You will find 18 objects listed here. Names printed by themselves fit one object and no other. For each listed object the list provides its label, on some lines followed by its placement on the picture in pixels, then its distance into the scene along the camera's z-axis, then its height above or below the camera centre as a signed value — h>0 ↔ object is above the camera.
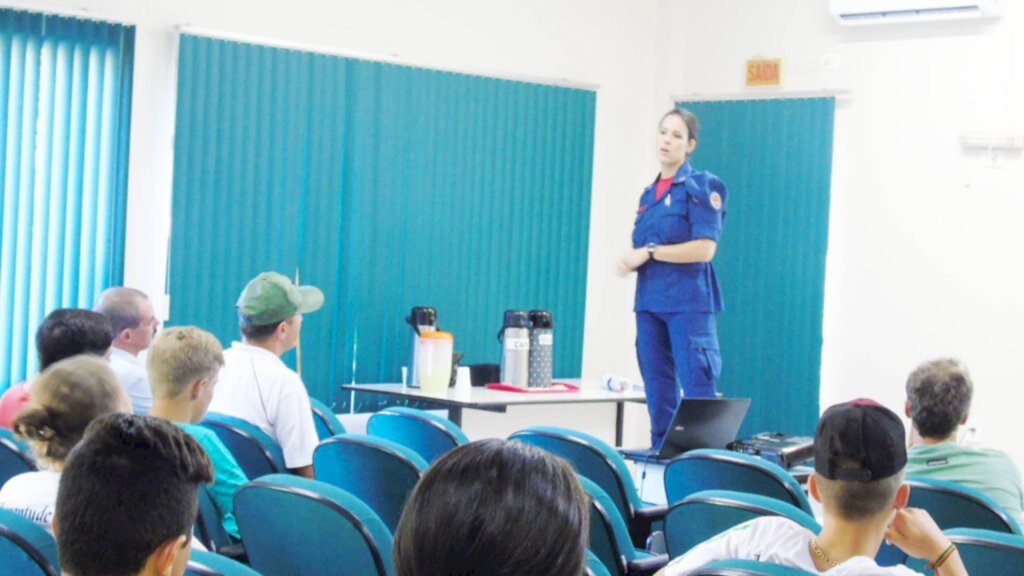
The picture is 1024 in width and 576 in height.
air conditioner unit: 6.51 +1.44
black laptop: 4.89 -0.64
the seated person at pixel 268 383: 3.76 -0.42
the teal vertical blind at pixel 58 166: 5.54 +0.32
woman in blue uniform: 5.32 -0.04
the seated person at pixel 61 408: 2.47 -0.35
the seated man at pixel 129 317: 4.62 -0.29
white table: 5.89 -0.68
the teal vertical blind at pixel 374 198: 6.07 +0.28
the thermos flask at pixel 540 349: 6.46 -0.46
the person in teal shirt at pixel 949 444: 3.34 -0.46
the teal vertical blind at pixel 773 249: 7.11 +0.13
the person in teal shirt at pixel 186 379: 3.21 -0.36
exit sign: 7.28 +1.16
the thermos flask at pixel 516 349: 6.44 -0.47
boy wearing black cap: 2.21 -0.43
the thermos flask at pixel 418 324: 6.38 -0.36
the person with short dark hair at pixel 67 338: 3.89 -0.32
